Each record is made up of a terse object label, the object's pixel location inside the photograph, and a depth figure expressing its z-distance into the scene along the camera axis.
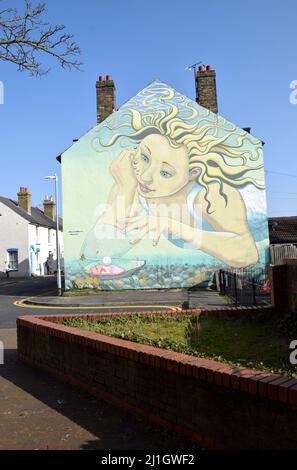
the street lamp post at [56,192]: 26.35
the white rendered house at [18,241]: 47.22
